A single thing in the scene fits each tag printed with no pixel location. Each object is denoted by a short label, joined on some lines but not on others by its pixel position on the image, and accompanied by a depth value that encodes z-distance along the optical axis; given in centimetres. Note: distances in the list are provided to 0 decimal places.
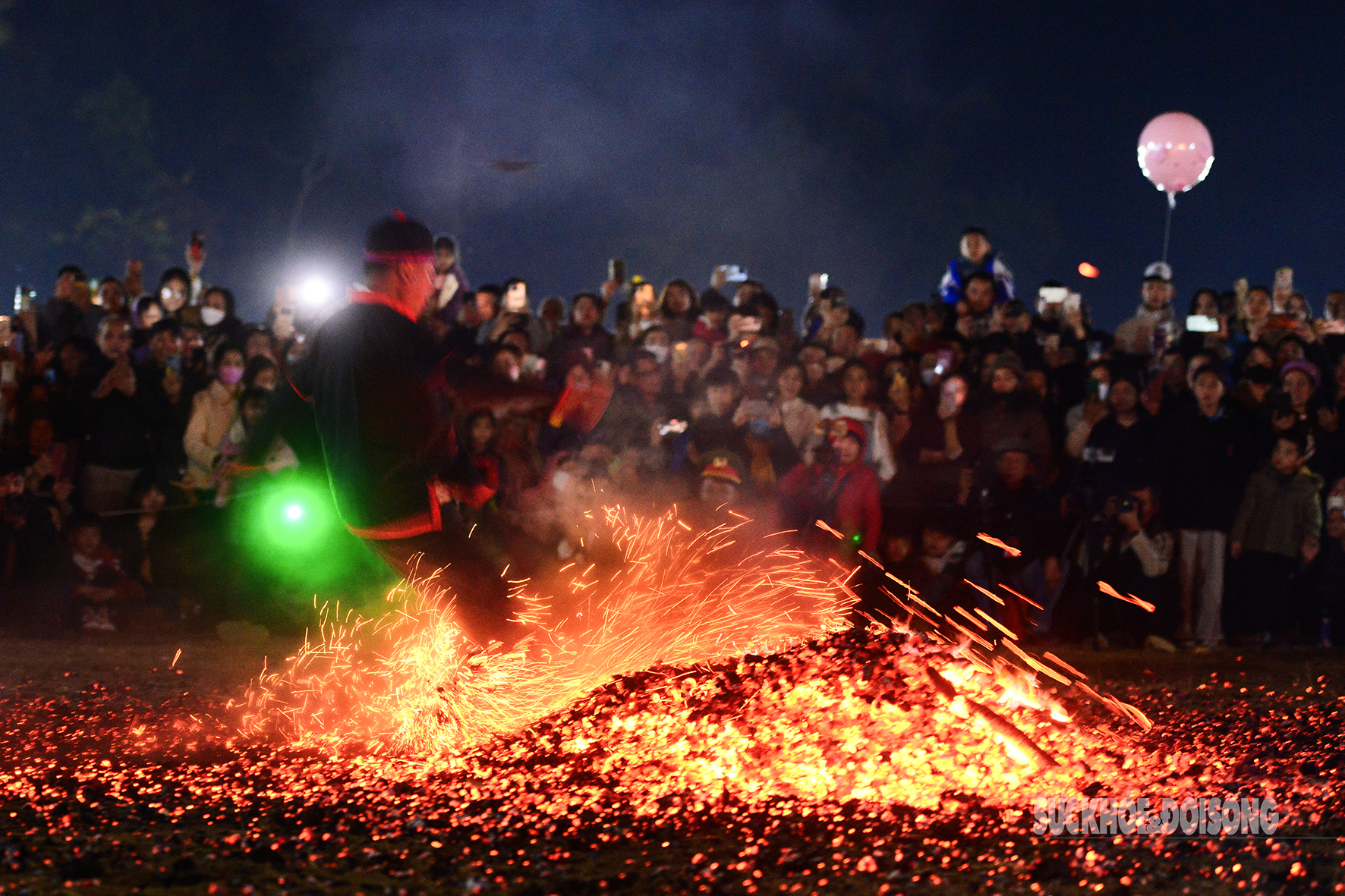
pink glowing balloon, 1214
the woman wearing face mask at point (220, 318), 970
